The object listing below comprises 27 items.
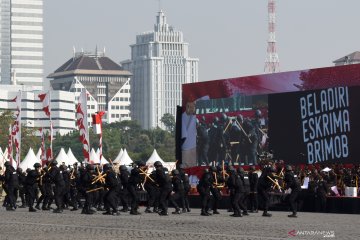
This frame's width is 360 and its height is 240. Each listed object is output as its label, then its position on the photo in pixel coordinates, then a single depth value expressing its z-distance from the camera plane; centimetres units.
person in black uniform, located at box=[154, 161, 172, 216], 3636
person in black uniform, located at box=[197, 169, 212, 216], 3681
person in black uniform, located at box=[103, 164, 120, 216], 3678
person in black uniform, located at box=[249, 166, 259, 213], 3859
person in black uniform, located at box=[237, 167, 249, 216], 3600
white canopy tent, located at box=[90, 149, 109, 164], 8248
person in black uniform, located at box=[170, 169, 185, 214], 3766
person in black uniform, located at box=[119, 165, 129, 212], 3803
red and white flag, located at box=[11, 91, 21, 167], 5875
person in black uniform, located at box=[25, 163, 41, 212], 3989
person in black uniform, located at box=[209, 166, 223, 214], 3716
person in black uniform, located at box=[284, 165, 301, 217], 3531
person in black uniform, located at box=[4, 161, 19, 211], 4069
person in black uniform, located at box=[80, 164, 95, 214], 3766
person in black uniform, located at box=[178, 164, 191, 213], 3934
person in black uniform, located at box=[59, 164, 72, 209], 3939
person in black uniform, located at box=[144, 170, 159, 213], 3756
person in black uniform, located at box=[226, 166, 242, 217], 3584
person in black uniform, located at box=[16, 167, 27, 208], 4231
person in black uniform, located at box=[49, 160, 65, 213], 3866
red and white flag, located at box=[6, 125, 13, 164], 6745
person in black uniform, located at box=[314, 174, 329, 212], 3953
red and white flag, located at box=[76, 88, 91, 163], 4628
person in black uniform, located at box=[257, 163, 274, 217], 3578
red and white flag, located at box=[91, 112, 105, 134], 4857
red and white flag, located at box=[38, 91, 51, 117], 5525
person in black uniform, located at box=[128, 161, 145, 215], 3734
